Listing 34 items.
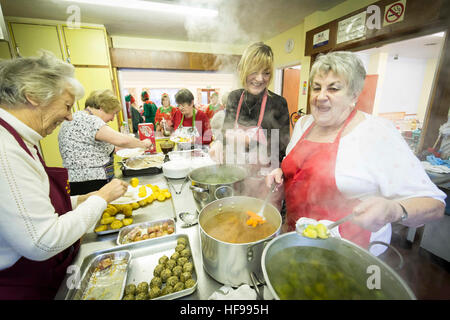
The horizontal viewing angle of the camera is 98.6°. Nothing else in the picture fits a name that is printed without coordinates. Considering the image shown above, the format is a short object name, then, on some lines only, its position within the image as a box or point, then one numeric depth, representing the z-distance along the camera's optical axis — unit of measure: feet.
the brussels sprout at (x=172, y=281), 2.64
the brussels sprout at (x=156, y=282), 2.65
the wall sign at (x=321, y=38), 12.51
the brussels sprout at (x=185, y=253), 3.10
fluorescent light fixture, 11.09
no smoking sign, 8.56
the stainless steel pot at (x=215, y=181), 3.53
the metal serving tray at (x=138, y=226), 3.57
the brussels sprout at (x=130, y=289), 2.51
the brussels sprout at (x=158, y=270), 2.83
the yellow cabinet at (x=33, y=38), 14.02
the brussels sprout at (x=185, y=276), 2.68
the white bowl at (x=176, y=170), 6.12
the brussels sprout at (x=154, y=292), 2.47
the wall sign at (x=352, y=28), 10.28
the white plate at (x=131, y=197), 4.38
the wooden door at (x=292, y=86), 21.12
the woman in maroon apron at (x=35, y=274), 2.73
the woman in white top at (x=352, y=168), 2.81
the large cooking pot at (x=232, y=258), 2.19
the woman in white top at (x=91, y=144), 6.43
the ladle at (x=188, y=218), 3.92
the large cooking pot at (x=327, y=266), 1.79
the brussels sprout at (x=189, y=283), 2.55
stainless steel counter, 2.62
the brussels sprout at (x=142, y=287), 2.55
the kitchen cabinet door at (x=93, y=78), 15.90
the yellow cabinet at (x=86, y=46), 15.14
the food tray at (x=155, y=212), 4.42
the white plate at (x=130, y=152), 7.95
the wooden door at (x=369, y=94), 16.81
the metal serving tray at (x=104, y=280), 2.59
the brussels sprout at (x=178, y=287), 2.53
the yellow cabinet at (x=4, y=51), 9.75
